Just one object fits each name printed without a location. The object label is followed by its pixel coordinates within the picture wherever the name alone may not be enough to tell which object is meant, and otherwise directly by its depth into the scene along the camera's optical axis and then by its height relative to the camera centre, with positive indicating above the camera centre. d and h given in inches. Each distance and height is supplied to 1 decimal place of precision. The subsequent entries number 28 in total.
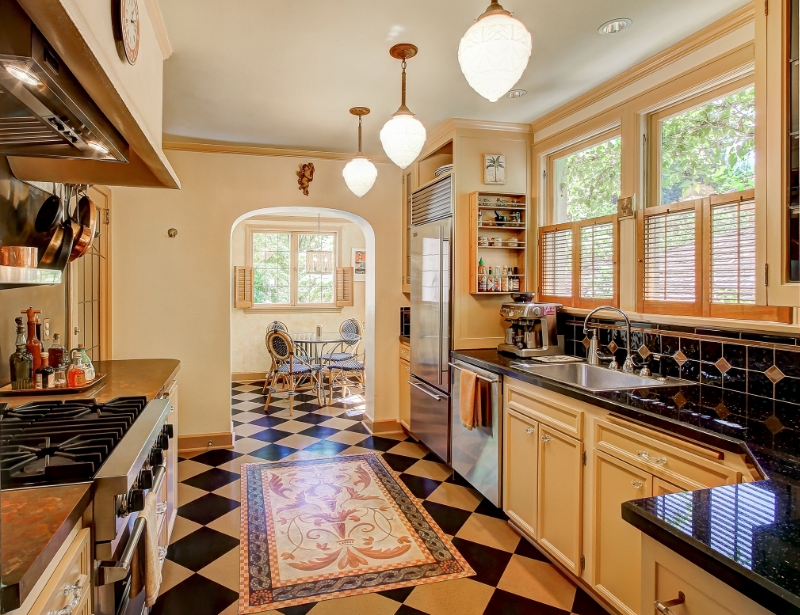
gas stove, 47.5 -15.2
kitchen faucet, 104.0 -11.2
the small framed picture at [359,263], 292.2 +25.0
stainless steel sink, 99.0 -15.3
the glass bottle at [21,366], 82.8 -10.0
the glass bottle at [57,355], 89.7 -8.9
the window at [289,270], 279.7 +20.3
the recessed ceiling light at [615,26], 89.7 +51.2
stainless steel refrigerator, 143.5 -2.7
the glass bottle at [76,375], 87.0 -12.1
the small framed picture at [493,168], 142.7 +39.3
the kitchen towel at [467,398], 119.3 -22.6
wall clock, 55.4 +32.7
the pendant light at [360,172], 133.6 +35.9
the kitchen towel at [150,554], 58.5 -29.5
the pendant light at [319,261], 287.0 +26.0
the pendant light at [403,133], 97.7 +34.0
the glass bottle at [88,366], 91.0 -11.2
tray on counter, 80.6 -14.1
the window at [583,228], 120.0 +20.1
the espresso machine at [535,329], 124.8 -6.1
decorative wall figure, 170.2 +45.0
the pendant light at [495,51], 65.7 +34.2
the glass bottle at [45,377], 84.2 -12.0
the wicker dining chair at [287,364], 215.2 -27.1
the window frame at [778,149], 63.6 +20.4
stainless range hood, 38.3 +20.1
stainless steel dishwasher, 113.8 -35.0
